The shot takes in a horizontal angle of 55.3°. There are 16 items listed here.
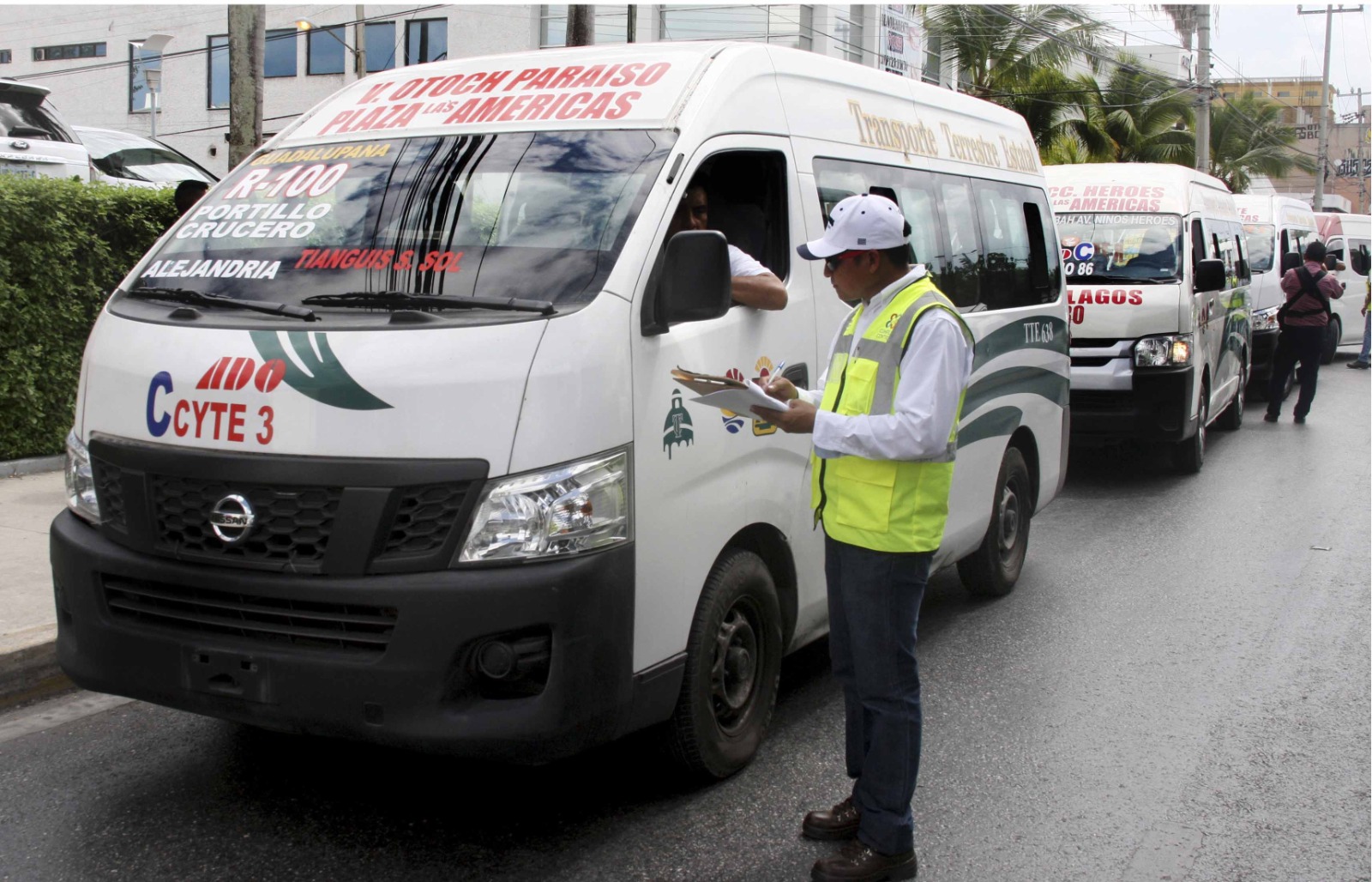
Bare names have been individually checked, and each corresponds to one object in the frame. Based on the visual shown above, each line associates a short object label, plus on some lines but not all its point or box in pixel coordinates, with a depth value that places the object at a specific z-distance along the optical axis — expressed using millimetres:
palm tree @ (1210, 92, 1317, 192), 35969
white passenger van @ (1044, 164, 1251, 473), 10047
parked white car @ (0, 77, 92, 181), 10492
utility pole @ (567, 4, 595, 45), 14297
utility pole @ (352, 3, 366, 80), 30938
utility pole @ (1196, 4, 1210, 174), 27594
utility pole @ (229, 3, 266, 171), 10297
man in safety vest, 3492
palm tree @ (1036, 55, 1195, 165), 29172
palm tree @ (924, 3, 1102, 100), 26641
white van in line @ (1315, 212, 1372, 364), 22047
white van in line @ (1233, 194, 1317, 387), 16344
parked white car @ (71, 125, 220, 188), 14094
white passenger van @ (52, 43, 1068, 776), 3402
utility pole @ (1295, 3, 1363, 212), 52219
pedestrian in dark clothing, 13367
